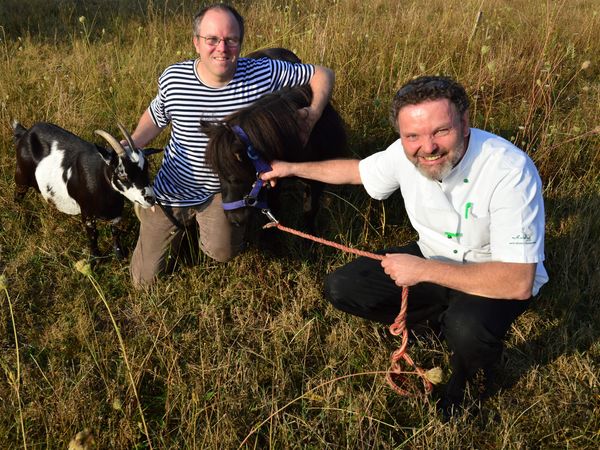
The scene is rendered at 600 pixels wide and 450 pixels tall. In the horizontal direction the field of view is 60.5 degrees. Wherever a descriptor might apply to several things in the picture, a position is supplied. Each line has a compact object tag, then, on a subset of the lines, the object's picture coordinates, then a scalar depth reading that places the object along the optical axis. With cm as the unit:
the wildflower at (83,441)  158
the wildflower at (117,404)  202
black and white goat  329
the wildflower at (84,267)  176
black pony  303
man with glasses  321
